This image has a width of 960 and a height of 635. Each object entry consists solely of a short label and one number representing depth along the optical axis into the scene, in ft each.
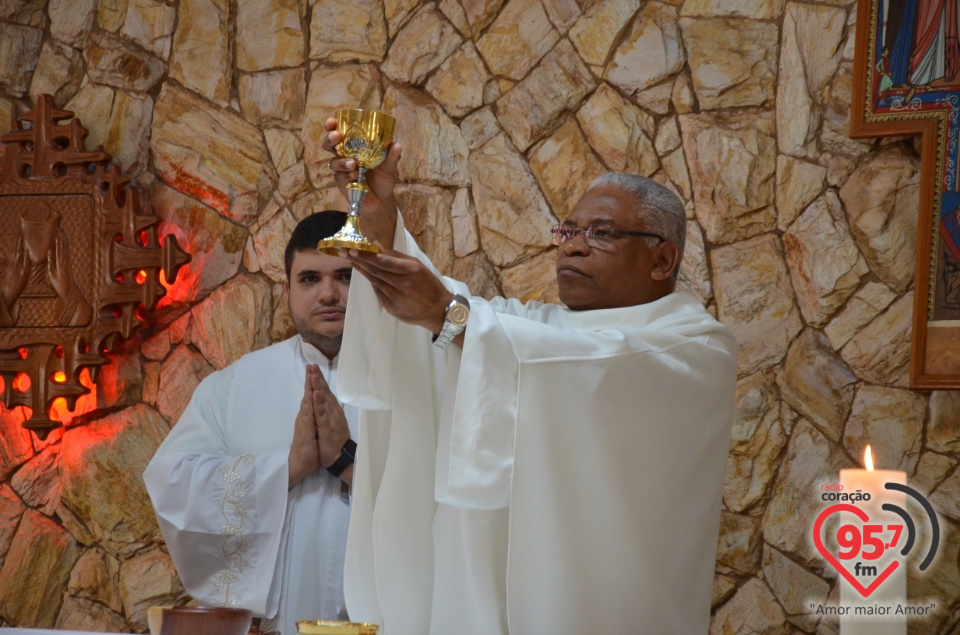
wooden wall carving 16.52
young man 13.25
